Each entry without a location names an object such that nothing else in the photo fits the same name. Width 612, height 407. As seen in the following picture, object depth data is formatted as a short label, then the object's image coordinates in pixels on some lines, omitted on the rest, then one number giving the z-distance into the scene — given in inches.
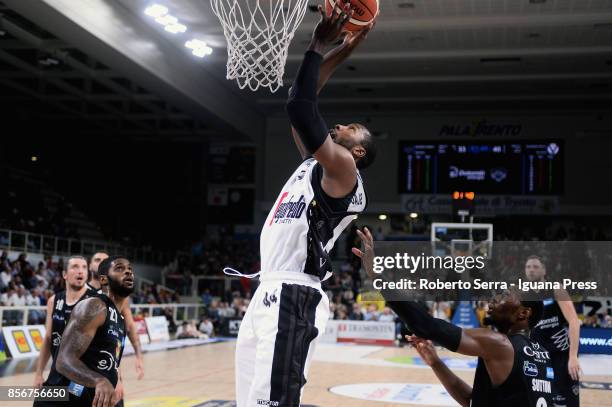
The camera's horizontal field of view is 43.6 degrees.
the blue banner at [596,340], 690.8
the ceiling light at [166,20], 741.0
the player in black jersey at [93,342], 172.9
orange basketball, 161.0
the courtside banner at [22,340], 538.3
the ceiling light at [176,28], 759.7
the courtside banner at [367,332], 853.8
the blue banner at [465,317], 832.9
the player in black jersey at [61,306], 254.5
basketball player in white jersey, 137.3
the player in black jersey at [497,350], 139.8
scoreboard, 1079.0
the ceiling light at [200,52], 805.8
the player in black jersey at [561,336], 241.3
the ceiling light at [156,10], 716.0
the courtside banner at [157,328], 772.0
